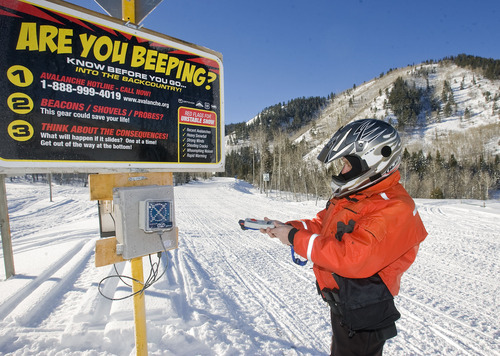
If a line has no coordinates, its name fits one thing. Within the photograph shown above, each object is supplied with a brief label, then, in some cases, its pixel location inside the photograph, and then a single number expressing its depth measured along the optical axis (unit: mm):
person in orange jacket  1457
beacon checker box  1706
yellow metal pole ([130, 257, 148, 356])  1917
